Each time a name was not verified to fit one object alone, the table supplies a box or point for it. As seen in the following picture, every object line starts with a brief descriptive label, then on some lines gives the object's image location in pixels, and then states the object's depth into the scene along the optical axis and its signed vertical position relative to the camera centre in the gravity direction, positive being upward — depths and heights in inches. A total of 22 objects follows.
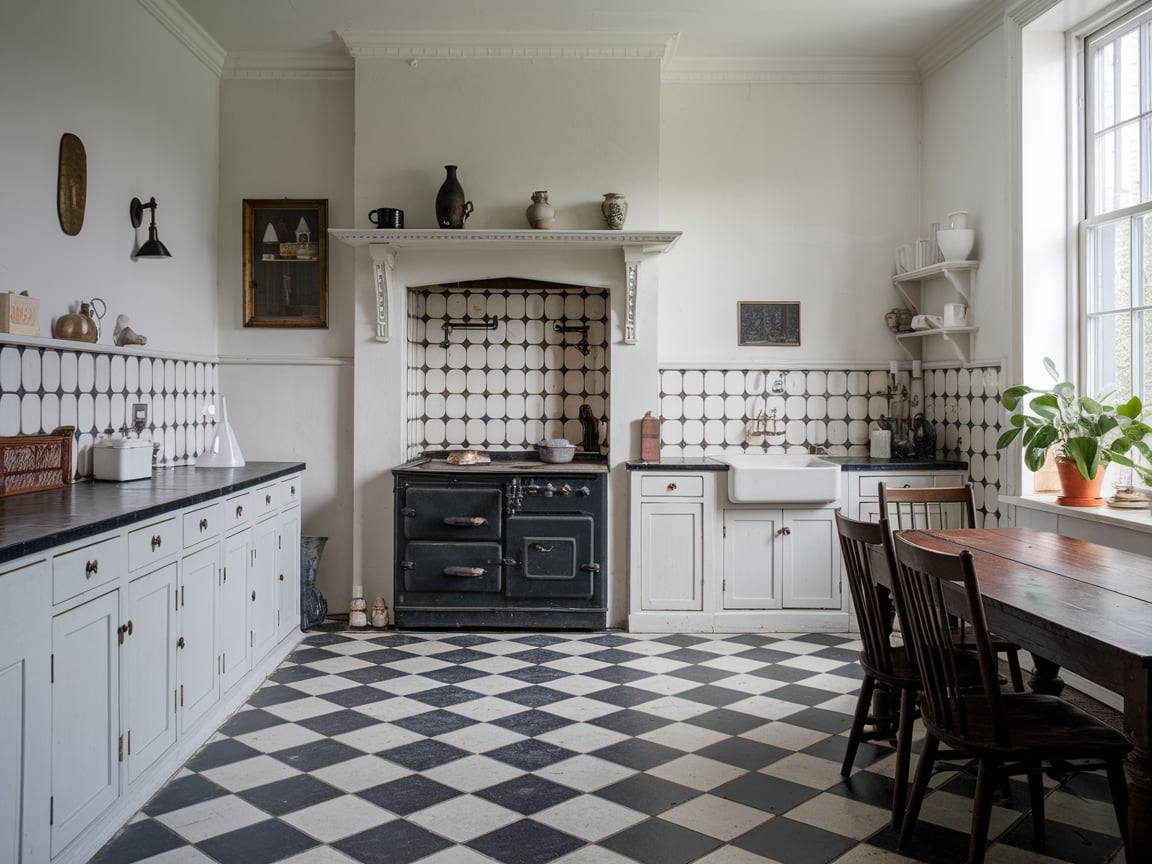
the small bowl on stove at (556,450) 207.5 -3.6
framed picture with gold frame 214.2 +40.4
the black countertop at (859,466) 197.5 -6.8
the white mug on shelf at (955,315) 196.4 +26.0
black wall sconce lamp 167.8 +35.1
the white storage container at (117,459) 146.7 -4.2
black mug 198.1 +47.0
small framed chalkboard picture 220.4 +27.0
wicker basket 125.6 -4.2
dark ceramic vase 198.2 +50.2
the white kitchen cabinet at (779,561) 198.7 -27.6
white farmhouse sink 192.7 -10.4
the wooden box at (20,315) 126.0 +16.7
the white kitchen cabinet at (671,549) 199.0 -25.0
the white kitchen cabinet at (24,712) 82.5 -26.2
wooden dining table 75.4 -17.0
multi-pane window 160.7 +41.6
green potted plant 152.0 +0.4
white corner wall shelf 195.8 +32.4
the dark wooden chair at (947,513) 129.4 -11.8
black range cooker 196.5 -24.3
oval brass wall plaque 145.3 +40.4
